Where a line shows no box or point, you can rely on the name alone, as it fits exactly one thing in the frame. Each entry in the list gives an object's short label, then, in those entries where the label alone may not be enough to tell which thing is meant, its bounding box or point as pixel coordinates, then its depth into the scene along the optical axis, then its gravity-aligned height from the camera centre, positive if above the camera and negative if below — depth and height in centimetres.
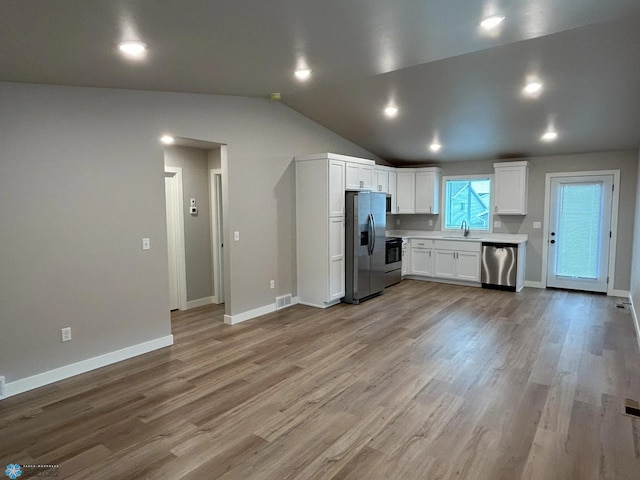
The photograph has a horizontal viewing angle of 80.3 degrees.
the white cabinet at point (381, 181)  722 +66
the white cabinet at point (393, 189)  777 +51
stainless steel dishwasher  662 -93
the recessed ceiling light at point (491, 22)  242 +125
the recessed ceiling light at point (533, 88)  420 +143
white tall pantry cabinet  553 -19
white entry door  638 -33
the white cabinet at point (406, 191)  796 +48
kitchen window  751 +25
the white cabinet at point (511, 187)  687 +48
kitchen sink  718 -46
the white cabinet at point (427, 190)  777 +49
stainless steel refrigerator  582 -47
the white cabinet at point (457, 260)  705 -88
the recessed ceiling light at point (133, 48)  249 +113
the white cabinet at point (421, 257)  762 -88
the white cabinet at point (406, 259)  785 -93
